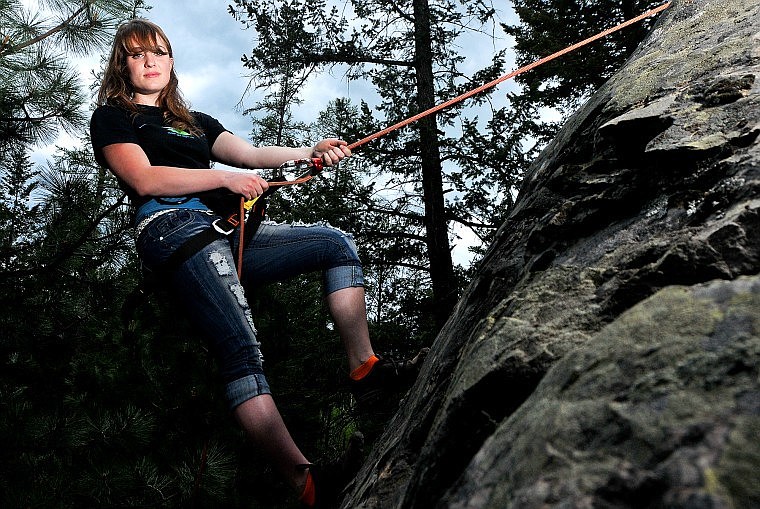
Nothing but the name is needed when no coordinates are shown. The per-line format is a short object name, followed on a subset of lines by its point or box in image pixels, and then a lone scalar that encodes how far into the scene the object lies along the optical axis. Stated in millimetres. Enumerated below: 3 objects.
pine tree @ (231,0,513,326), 8953
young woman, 2309
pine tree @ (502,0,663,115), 8102
